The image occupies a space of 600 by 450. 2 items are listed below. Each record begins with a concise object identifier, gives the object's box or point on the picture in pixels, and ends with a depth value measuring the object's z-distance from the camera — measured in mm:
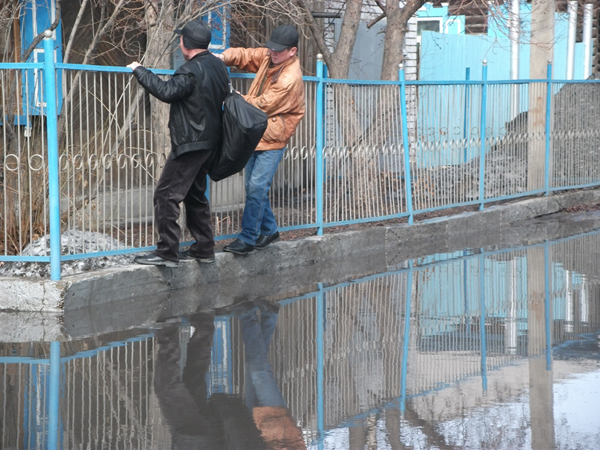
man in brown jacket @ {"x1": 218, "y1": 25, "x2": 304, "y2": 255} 15234
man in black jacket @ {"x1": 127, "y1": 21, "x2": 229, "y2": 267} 13945
